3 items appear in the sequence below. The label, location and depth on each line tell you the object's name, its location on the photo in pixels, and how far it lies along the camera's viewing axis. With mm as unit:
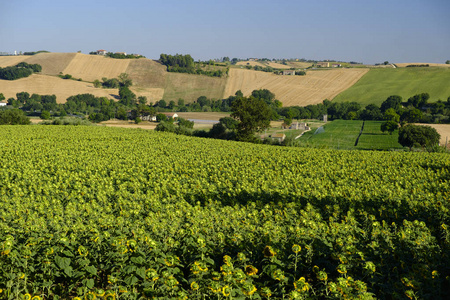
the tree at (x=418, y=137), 67688
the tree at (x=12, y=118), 65125
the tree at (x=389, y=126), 90156
